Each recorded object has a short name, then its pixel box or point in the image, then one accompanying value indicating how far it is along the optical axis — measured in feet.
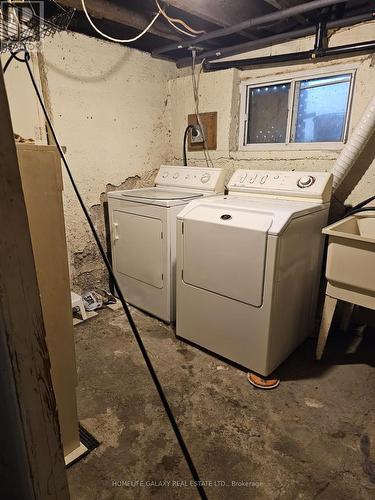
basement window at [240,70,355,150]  7.29
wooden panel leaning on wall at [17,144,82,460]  3.43
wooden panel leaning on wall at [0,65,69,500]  1.47
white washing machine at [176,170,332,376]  5.49
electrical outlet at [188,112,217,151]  9.01
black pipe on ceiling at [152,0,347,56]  5.83
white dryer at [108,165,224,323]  7.32
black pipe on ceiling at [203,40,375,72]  6.45
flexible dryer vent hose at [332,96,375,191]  6.33
